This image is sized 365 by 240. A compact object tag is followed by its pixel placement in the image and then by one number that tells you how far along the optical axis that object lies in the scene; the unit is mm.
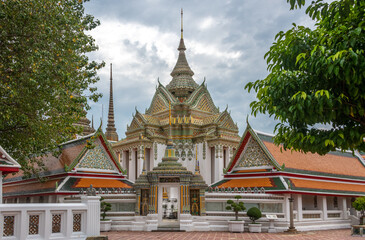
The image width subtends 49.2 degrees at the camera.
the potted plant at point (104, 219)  17166
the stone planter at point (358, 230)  16016
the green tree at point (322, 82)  6348
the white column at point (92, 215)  9445
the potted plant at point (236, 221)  16547
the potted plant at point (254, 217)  16414
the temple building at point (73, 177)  18703
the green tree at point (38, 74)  12359
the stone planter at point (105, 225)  17141
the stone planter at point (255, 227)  16547
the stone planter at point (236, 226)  16547
